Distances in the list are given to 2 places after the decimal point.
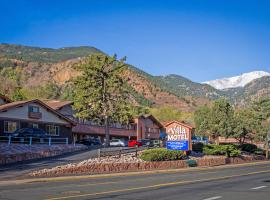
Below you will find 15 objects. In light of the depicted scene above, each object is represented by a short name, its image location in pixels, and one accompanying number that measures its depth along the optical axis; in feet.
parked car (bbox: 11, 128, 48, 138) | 114.04
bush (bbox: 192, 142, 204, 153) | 119.97
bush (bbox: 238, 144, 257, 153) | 148.84
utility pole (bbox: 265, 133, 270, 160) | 146.87
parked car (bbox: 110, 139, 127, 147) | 157.92
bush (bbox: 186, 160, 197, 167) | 98.88
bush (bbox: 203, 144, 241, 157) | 118.79
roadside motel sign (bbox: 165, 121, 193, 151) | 103.91
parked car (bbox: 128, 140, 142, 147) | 149.67
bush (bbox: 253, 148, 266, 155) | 150.04
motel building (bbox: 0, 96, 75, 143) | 127.42
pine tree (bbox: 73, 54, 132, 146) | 129.15
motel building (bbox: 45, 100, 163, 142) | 170.37
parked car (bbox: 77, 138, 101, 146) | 150.76
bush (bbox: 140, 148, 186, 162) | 91.92
